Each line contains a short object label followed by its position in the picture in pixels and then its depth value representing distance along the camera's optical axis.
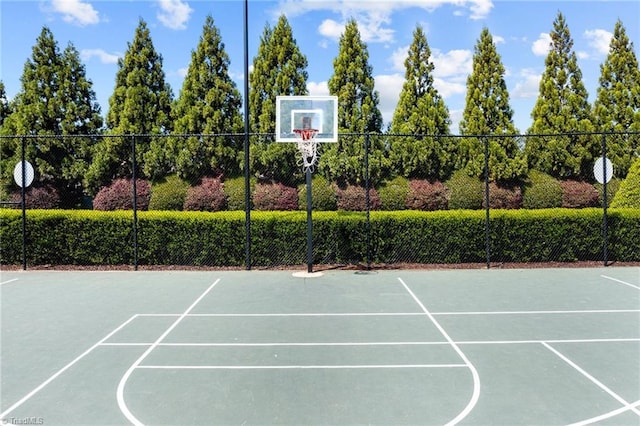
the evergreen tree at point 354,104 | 15.43
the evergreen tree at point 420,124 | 15.69
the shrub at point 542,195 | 16.31
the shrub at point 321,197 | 15.00
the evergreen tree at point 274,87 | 15.86
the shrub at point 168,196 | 15.71
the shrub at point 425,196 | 15.52
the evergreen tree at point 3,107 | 18.77
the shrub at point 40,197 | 15.97
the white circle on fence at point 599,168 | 12.35
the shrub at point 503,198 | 16.16
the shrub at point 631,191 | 11.94
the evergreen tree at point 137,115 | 16.05
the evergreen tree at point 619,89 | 18.48
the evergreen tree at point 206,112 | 15.90
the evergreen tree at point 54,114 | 15.88
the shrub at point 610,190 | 16.59
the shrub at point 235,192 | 15.36
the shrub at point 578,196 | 16.47
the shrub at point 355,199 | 15.18
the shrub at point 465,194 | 15.74
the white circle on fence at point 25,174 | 11.07
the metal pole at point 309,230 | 10.12
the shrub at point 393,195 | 15.40
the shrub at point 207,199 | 15.51
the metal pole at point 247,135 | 10.35
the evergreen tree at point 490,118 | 16.11
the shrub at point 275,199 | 15.34
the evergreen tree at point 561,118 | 16.95
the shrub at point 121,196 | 15.79
